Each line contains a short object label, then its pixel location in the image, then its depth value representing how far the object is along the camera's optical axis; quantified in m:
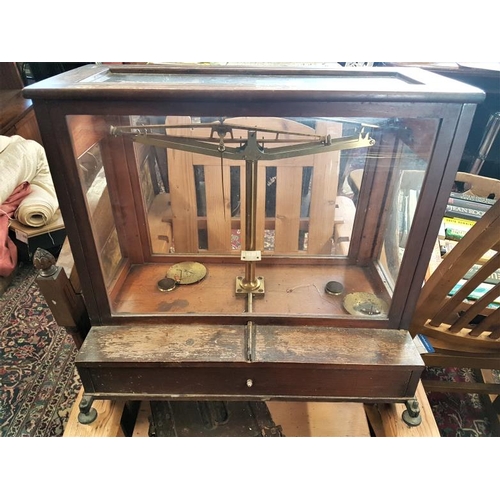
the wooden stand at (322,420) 0.89
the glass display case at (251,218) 0.62
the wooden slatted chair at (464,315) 0.81
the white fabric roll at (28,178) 1.94
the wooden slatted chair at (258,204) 1.11
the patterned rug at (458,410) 1.37
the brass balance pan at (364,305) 0.92
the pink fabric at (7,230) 1.87
